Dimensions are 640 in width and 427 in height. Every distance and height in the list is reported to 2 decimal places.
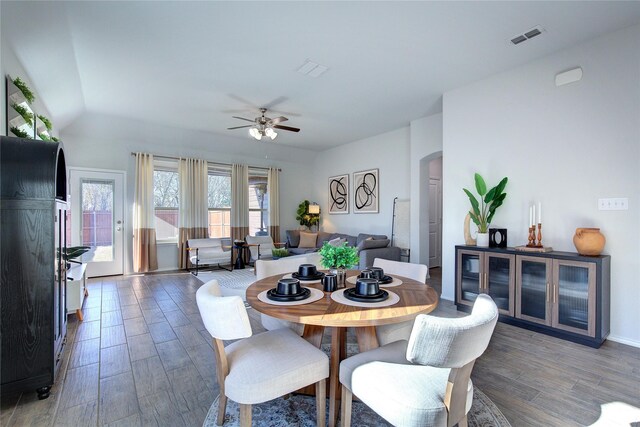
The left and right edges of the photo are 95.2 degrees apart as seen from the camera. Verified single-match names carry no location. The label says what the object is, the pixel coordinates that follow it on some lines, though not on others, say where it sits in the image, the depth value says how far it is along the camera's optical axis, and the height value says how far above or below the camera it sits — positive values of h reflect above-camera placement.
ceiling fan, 4.56 +1.39
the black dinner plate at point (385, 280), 1.94 -0.46
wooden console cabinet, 2.57 -0.76
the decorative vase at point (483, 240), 3.39 -0.33
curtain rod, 6.06 +1.15
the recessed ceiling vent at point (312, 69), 3.26 +1.65
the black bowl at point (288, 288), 1.60 -0.42
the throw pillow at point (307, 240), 7.08 -0.68
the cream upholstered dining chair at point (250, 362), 1.31 -0.74
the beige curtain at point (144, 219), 5.79 -0.13
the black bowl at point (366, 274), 1.89 -0.41
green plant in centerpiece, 1.81 -0.28
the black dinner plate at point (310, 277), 2.03 -0.45
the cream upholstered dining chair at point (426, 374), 1.01 -0.74
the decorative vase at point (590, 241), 2.63 -0.27
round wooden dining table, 1.33 -0.48
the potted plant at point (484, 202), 3.34 +0.10
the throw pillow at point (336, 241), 6.10 -0.60
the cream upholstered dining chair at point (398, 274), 1.89 -0.51
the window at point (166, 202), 6.23 +0.23
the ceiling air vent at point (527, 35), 2.63 +1.65
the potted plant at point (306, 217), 7.61 -0.12
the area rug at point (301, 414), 1.65 -1.19
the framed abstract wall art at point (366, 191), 6.39 +0.48
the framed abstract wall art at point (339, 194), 7.14 +0.45
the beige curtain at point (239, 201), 6.90 +0.27
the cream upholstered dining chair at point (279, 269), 2.02 -0.48
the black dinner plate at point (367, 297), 1.54 -0.46
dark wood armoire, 1.77 -0.32
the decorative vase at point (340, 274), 1.85 -0.40
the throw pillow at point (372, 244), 5.20 -0.57
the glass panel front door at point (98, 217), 5.45 -0.08
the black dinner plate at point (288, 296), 1.55 -0.46
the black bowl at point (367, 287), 1.59 -0.41
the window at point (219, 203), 6.82 +0.22
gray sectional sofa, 5.10 -0.67
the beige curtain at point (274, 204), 7.45 +0.21
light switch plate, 2.65 +0.07
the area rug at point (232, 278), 4.54 -1.22
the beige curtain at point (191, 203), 6.27 +0.21
